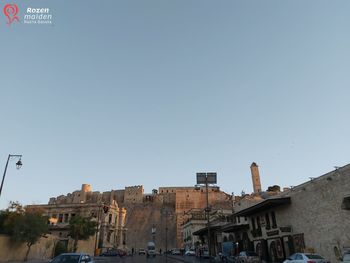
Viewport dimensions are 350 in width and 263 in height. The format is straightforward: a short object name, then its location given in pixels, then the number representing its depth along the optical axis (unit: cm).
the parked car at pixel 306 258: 1789
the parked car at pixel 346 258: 1419
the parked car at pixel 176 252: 7791
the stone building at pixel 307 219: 2117
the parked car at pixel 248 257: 2844
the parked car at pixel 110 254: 6058
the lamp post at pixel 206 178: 3432
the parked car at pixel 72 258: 1534
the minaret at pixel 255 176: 7721
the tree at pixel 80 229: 4972
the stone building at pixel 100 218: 7112
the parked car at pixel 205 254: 4796
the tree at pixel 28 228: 3362
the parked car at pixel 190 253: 6108
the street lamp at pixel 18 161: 2196
